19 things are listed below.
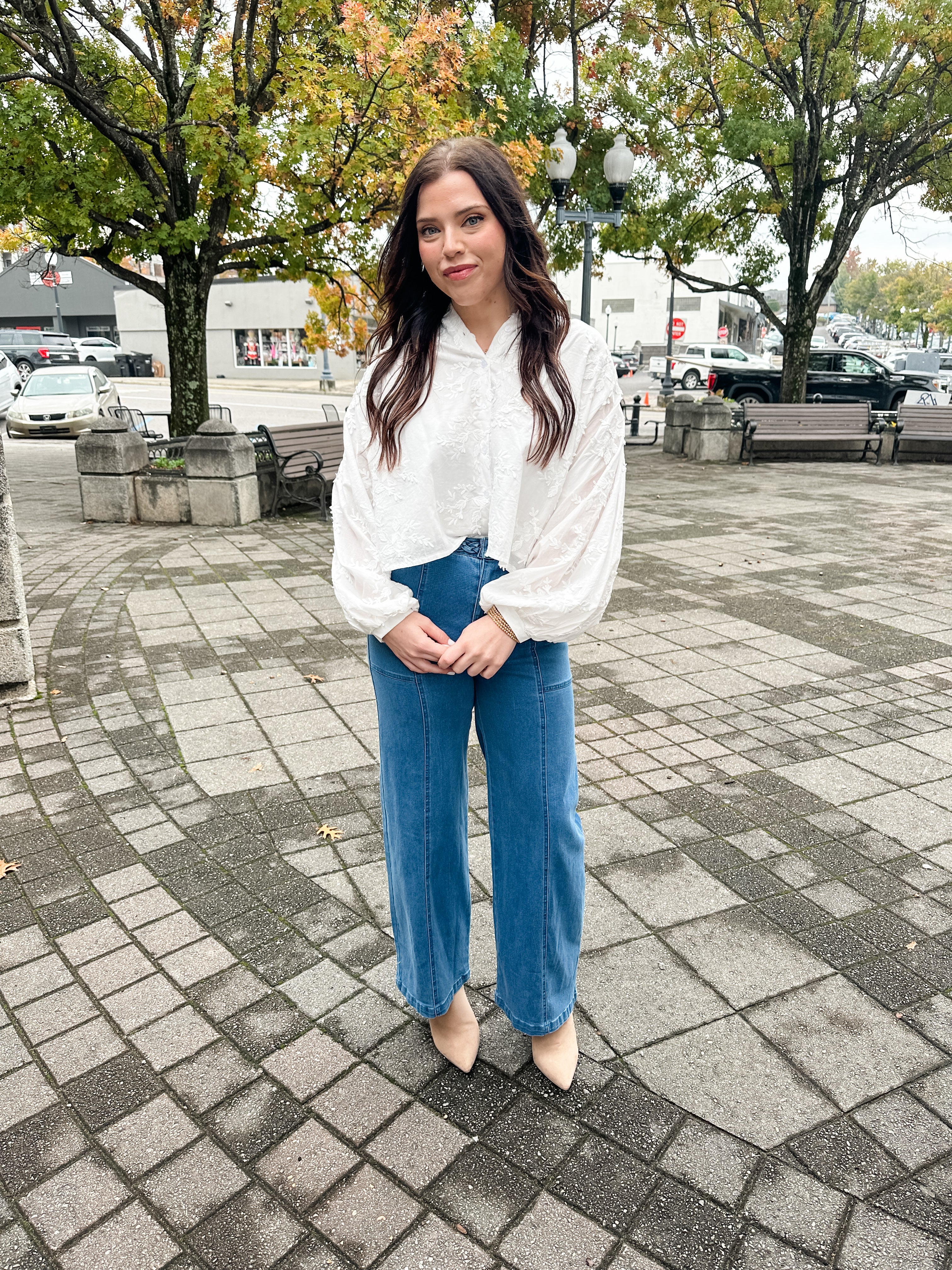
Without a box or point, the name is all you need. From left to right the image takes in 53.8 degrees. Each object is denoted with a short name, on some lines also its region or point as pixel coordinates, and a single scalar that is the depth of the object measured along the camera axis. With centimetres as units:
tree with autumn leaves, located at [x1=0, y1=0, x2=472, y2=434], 904
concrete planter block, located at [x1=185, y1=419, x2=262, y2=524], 895
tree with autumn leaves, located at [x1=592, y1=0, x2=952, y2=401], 1382
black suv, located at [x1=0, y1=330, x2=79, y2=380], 3344
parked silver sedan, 1812
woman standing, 195
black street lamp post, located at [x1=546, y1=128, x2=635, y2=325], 1252
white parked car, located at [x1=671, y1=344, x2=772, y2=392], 3412
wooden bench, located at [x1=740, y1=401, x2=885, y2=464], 1455
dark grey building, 5869
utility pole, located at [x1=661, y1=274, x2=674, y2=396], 2752
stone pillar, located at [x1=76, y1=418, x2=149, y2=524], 916
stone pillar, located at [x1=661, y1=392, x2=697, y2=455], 1541
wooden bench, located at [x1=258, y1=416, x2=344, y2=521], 968
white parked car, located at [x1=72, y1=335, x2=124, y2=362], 3878
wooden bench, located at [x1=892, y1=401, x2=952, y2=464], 1477
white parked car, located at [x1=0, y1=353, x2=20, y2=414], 2191
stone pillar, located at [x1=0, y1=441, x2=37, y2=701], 449
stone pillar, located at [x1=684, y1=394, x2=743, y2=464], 1459
